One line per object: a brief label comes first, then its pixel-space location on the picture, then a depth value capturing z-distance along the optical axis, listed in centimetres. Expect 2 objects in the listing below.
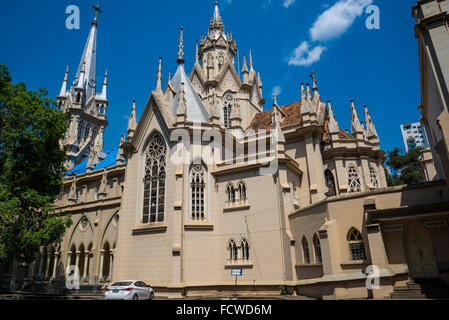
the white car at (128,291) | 1557
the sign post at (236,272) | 1652
